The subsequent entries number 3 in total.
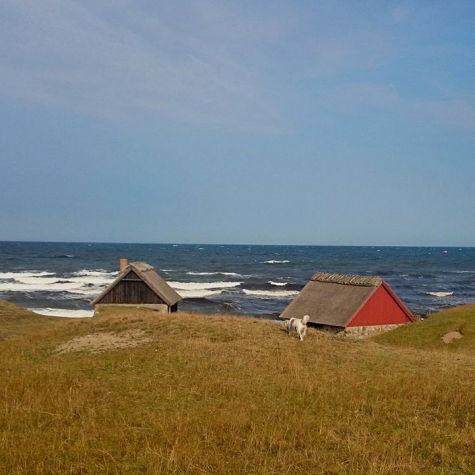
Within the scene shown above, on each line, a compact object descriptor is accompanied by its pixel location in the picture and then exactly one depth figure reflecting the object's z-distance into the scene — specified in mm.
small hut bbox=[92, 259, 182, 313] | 40875
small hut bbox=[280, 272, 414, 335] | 34188
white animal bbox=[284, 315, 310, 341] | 23016
